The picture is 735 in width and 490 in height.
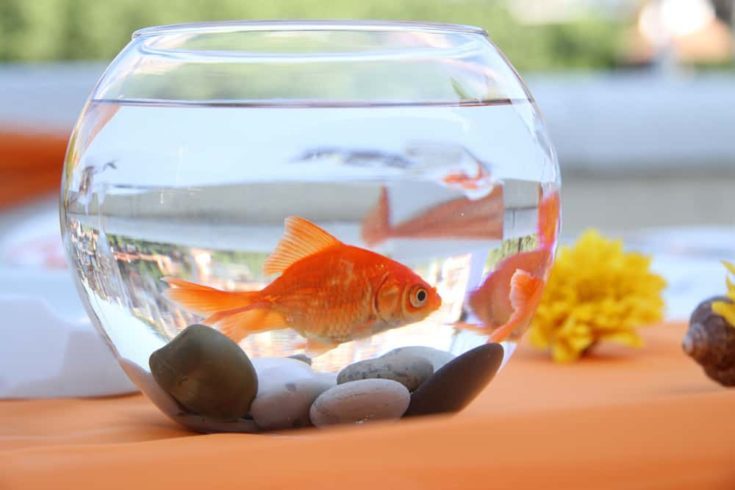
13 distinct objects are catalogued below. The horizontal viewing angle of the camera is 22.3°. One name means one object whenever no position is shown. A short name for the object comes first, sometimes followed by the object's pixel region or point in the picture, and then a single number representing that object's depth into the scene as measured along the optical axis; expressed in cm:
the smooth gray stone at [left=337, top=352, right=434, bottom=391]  67
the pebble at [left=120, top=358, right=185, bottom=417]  70
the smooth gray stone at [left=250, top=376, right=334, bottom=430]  68
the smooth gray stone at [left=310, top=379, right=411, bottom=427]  68
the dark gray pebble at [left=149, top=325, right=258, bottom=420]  67
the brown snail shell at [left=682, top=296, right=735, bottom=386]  77
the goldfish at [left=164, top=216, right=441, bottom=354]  65
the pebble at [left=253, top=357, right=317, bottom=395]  66
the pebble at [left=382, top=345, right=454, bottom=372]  67
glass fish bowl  65
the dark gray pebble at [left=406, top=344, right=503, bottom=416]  70
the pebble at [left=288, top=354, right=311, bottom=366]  66
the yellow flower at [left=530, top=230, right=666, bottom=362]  88
